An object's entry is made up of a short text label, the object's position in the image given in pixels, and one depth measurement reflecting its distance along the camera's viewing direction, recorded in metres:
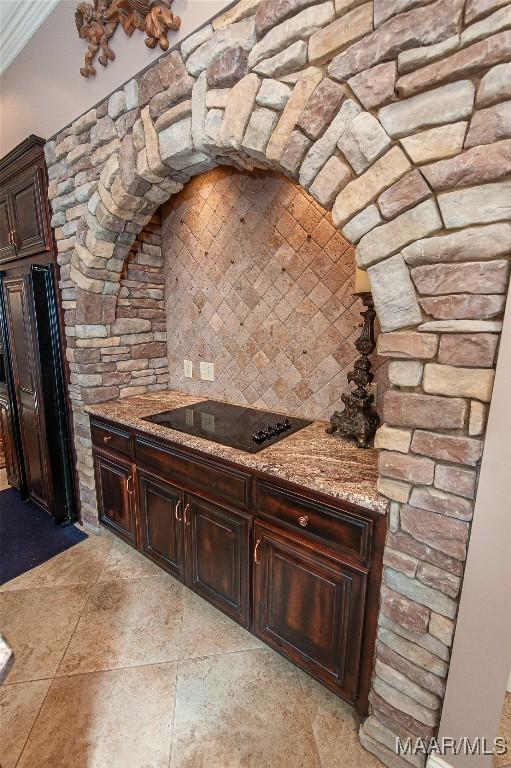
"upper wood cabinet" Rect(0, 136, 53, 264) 2.24
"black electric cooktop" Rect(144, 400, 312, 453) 1.66
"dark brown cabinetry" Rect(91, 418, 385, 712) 1.24
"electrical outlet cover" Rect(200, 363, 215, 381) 2.46
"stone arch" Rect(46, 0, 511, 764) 0.86
